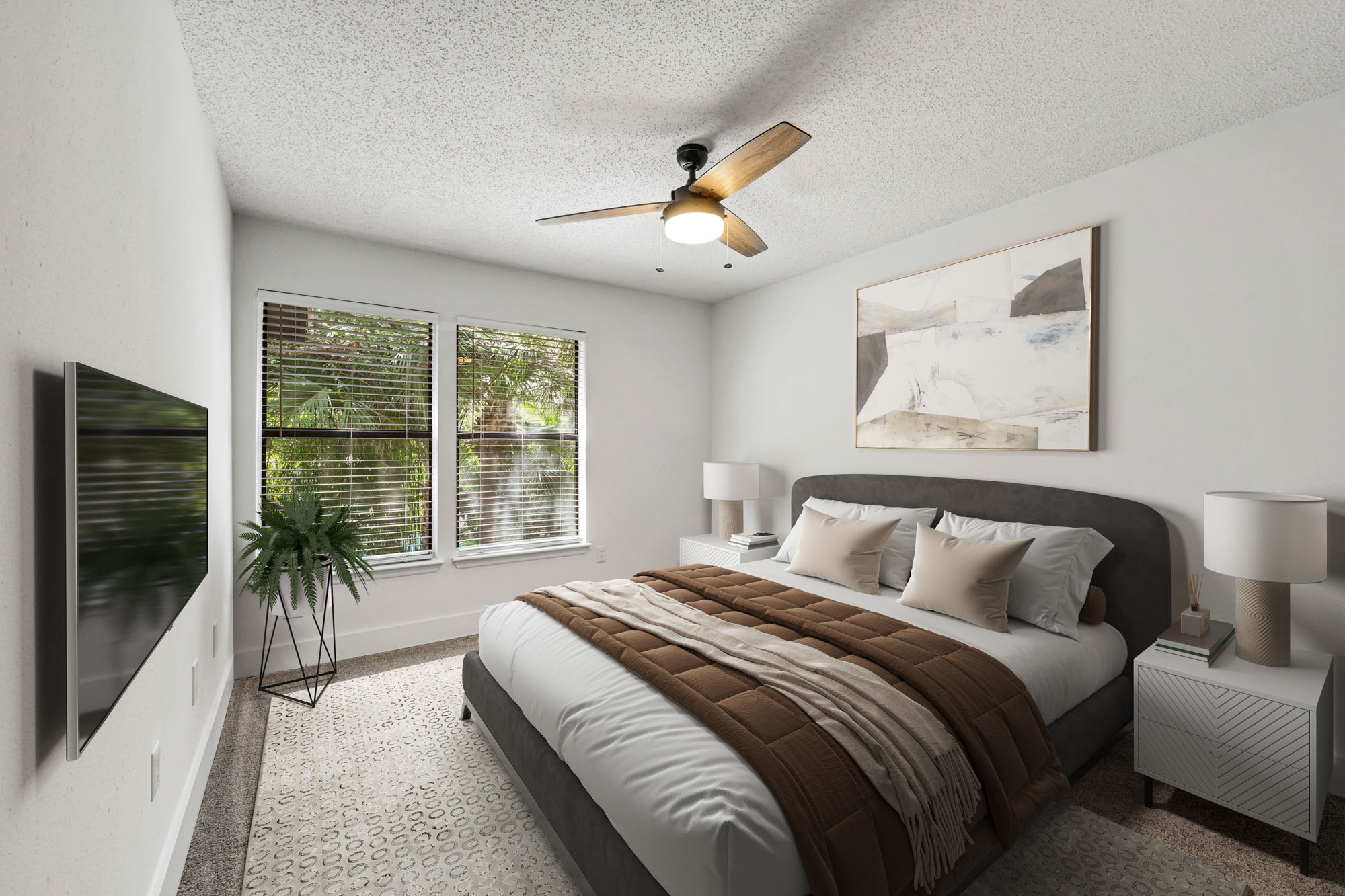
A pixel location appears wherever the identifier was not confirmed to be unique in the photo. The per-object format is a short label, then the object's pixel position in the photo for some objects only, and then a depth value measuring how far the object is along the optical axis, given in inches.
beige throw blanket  59.7
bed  52.9
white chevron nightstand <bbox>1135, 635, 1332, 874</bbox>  73.5
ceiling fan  79.7
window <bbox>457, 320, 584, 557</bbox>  161.6
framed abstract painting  113.1
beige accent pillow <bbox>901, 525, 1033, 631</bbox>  98.1
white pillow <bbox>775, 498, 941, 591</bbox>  121.8
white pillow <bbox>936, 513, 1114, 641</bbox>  99.0
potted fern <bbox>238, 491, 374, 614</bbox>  113.3
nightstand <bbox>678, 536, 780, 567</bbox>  166.6
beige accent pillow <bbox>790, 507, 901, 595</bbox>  119.6
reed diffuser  89.0
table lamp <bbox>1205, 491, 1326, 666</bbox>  78.5
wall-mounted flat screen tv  37.7
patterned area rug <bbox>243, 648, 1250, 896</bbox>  71.7
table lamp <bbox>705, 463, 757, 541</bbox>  174.9
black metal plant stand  121.0
